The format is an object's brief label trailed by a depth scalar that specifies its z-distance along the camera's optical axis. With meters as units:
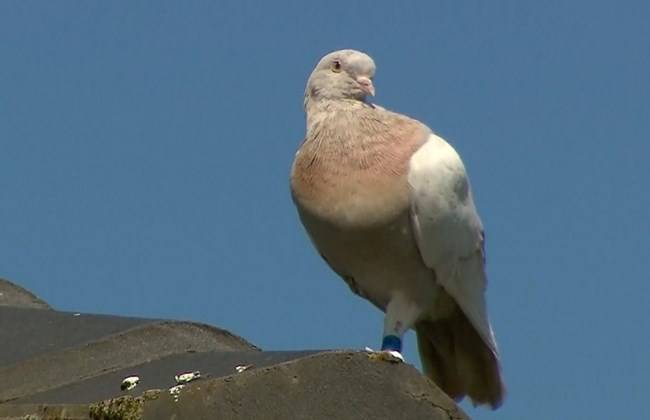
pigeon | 15.12
